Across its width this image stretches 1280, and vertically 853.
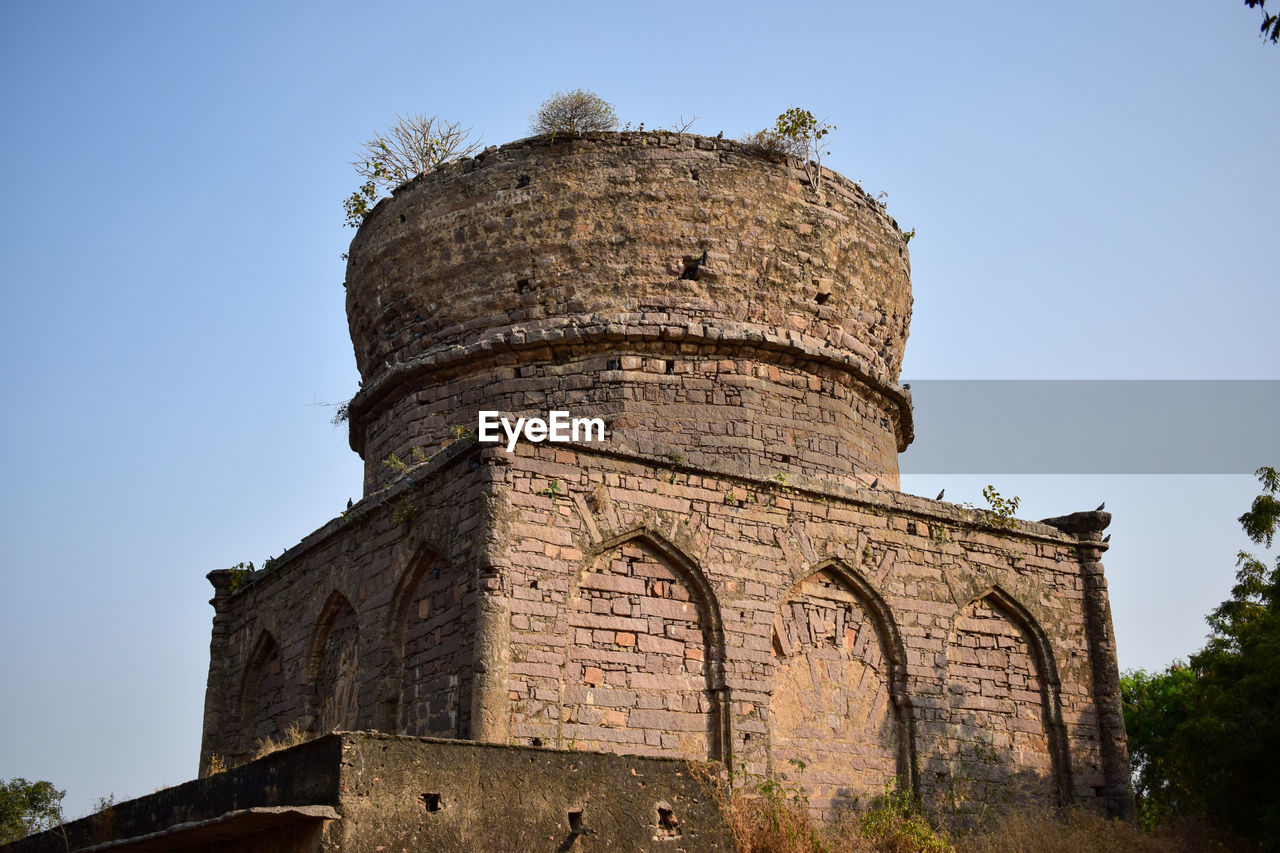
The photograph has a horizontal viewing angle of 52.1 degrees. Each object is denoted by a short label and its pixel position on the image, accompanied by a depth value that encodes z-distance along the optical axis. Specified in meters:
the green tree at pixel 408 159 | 14.96
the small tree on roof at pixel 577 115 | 14.34
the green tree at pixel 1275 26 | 6.00
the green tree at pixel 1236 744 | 12.85
